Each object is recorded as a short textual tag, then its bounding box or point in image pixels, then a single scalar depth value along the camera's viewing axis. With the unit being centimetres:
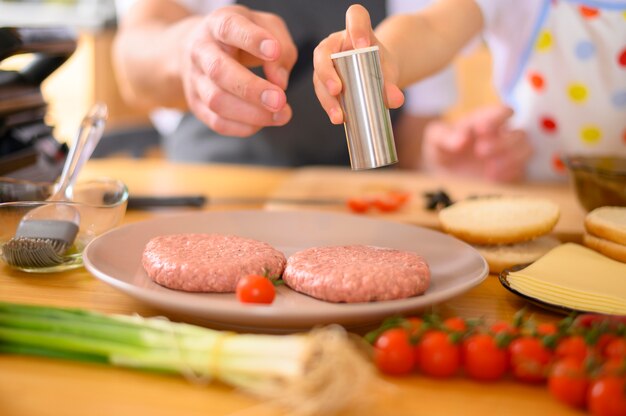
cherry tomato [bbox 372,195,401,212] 154
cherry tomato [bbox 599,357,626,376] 64
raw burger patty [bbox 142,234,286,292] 88
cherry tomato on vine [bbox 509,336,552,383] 71
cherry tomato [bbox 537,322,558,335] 73
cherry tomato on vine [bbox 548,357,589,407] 67
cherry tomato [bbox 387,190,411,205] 159
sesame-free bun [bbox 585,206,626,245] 106
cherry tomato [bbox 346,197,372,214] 154
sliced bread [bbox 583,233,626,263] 105
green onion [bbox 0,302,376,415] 62
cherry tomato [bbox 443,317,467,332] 76
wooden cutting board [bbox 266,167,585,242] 153
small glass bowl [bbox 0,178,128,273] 104
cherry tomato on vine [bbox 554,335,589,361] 69
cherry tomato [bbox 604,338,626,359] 68
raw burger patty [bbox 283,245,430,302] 83
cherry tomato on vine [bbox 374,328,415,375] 72
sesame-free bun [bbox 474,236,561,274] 111
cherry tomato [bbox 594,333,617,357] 71
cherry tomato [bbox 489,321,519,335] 73
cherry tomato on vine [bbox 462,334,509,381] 72
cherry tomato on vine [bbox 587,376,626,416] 63
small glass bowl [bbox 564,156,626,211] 127
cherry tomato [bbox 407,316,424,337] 73
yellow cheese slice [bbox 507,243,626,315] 87
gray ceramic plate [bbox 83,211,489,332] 76
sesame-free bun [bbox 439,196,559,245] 115
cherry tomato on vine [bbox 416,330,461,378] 72
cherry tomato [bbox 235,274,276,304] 83
